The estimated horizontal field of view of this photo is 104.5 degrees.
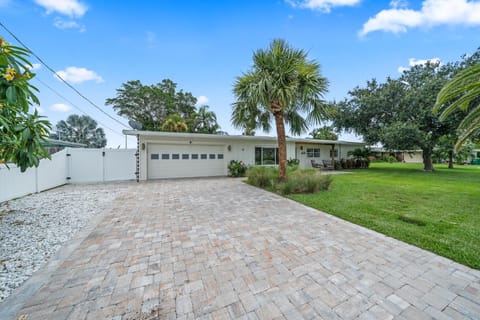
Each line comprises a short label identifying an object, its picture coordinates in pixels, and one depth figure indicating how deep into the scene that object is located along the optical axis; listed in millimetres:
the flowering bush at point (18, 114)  2271
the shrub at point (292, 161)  12763
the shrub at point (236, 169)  11227
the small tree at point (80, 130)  26719
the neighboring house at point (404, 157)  28869
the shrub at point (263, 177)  7469
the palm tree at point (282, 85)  6125
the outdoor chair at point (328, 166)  15000
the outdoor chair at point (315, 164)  14556
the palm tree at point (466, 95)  3184
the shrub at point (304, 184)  6477
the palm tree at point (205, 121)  20458
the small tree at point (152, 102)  21578
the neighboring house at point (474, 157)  22744
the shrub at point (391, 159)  25906
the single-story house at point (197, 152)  9789
